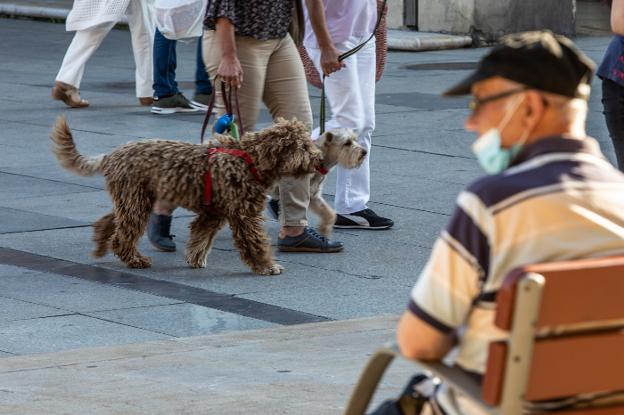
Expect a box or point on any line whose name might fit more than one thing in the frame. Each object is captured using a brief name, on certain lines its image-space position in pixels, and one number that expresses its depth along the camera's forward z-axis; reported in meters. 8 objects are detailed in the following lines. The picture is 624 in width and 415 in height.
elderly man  5.67
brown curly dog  13.96
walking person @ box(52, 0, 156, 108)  25.72
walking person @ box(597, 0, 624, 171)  12.90
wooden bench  5.41
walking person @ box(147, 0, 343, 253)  14.48
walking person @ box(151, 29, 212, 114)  25.55
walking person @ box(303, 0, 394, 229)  15.79
